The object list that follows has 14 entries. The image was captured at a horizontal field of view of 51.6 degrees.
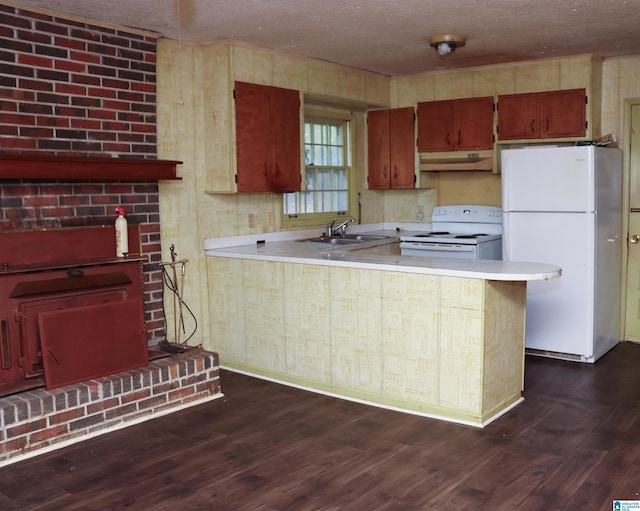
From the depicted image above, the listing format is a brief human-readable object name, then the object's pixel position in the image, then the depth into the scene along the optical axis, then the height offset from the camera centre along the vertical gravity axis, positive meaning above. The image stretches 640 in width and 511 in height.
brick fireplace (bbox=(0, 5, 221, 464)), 3.58 +0.26
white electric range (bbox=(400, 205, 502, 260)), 5.54 -0.26
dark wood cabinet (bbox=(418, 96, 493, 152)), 5.75 +0.72
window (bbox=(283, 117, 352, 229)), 5.79 +0.30
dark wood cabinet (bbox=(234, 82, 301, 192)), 4.76 +0.53
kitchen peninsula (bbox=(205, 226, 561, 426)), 3.70 -0.73
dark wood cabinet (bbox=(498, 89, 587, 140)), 5.31 +0.73
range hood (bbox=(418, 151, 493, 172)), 5.80 +0.40
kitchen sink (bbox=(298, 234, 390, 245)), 5.65 -0.27
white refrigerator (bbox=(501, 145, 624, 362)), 4.87 -0.24
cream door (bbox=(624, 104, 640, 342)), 5.48 -0.39
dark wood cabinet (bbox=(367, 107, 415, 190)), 6.19 +0.56
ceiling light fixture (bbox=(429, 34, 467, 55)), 4.58 +1.15
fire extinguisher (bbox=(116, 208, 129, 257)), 4.16 -0.14
